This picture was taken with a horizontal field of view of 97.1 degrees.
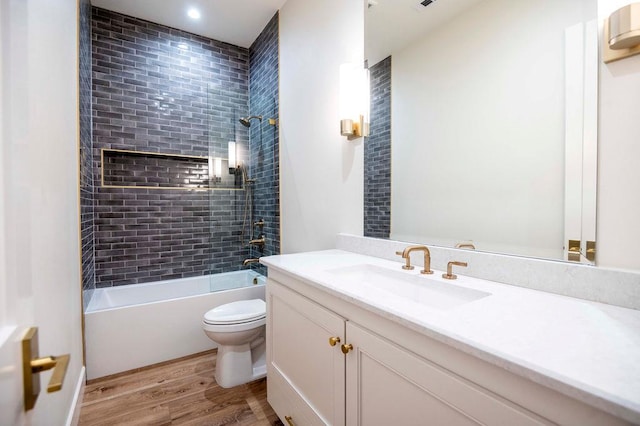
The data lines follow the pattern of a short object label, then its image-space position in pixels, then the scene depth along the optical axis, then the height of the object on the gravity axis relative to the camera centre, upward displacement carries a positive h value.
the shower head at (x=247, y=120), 3.03 +0.97
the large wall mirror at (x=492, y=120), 0.95 +0.37
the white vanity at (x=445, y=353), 0.53 -0.36
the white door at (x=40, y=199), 0.53 +0.03
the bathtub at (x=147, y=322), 2.16 -0.92
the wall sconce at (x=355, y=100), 1.77 +0.68
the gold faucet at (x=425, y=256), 1.26 -0.22
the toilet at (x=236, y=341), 1.96 -0.95
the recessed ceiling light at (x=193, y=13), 2.70 +1.91
